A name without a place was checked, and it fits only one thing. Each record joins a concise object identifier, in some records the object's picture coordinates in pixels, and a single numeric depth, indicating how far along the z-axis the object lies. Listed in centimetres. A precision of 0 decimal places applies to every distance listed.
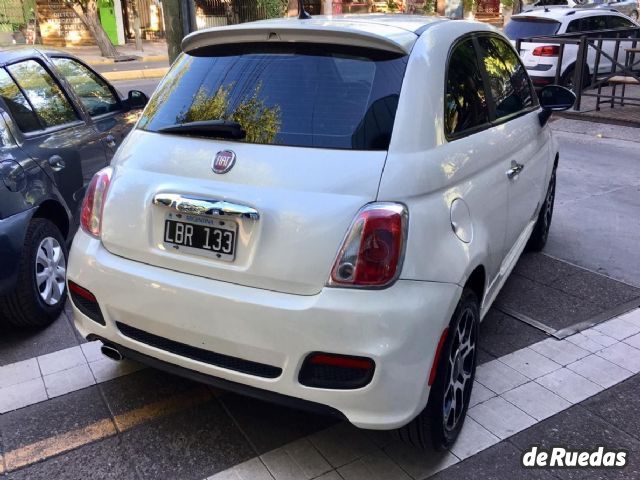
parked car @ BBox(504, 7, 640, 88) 1124
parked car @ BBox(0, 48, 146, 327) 361
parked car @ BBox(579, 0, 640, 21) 2415
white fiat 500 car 228
